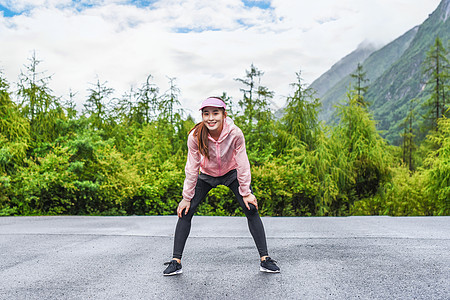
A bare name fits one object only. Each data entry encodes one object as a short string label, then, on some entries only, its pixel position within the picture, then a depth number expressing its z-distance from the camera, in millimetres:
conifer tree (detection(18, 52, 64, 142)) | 11742
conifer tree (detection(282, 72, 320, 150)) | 13602
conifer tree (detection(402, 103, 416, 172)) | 39312
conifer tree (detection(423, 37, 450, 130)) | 33594
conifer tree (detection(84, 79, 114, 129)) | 15328
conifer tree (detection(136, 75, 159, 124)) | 18141
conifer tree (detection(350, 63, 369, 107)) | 40641
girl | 3740
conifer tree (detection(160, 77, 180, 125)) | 17031
